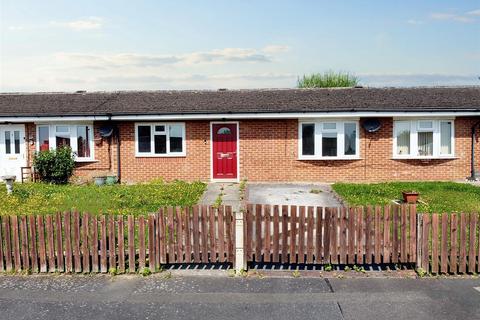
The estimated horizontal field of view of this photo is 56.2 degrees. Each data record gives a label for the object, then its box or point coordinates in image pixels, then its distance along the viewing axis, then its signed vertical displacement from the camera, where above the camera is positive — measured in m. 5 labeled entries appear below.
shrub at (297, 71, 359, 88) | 61.44 +9.15
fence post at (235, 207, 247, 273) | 7.13 -1.55
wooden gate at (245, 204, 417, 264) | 7.12 -1.42
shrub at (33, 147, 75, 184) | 17.14 -0.55
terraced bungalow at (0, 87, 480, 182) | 17.20 +0.32
